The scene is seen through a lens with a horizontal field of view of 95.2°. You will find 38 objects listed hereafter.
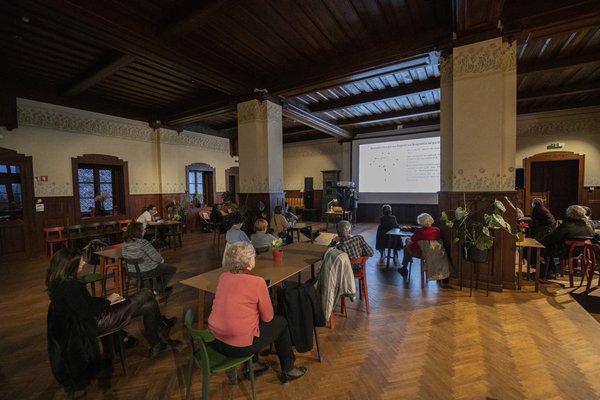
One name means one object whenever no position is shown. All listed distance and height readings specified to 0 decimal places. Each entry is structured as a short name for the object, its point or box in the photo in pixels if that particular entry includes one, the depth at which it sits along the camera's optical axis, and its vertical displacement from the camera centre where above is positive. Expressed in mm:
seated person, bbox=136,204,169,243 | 6020 -639
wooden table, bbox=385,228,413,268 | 4547 -955
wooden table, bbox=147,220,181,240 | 6275 -710
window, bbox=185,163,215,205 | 9625 +426
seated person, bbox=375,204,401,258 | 5098 -730
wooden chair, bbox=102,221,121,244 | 6922 -949
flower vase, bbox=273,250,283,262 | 2883 -684
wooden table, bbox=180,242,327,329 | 2342 -759
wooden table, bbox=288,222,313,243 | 5290 -741
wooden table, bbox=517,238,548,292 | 3541 -876
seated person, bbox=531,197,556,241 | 5051 -657
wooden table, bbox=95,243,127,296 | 3506 -953
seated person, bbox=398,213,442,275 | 3830 -667
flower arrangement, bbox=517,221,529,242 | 3692 -659
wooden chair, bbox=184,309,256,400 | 1573 -1068
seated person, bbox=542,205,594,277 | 3784 -673
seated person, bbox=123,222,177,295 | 3264 -726
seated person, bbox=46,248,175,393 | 1793 -858
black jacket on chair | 2135 -954
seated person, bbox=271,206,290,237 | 5332 -648
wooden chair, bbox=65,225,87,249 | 6073 -932
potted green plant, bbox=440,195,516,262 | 3340 -517
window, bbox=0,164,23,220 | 5738 +68
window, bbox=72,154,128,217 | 7043 +247
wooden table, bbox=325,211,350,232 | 9297 -940
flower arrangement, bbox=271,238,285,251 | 3036 -595
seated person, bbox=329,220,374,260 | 3125 -629
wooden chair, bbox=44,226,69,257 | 5996 -957
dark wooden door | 7902 +93
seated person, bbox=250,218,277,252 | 3775 -659
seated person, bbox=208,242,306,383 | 1719 -767
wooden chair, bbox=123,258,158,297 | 3184 -922
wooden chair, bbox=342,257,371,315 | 3160 -1020
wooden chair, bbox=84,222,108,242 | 6457 -907
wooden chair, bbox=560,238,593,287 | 3654 -922
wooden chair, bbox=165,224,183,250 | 6660 -982
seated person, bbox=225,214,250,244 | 3846 -619
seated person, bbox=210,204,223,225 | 7443 -689
